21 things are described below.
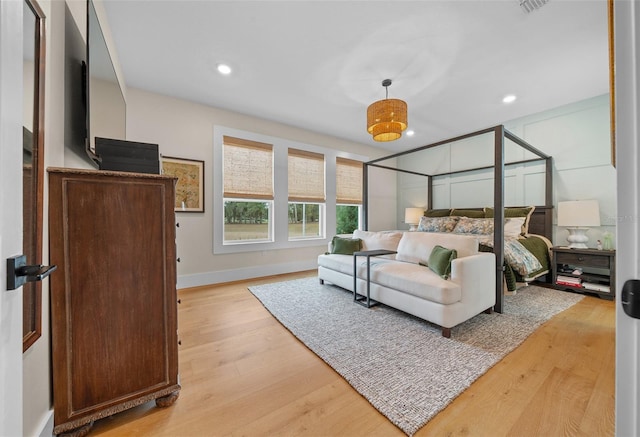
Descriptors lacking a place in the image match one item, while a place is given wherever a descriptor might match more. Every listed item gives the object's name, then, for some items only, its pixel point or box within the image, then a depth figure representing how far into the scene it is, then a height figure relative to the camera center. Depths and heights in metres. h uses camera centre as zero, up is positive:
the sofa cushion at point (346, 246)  3.47 -0.41
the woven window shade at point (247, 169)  3.78 +0.82
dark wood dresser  1.11 -0.37
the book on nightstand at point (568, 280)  3.13 -0.87
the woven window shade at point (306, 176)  4.40 +0.80
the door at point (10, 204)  0.48 +0.04
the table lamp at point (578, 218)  3.04 -0.03
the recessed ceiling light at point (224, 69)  2.66 +1.71
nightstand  2.92 -0.75
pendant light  2.64 +1.13
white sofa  2.04 -0.61
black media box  1.46 +0.41
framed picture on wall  3.33 +0.55
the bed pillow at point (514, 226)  3.55 -0.15
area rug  1.38 -1.02
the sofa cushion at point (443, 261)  2.20 -0.42
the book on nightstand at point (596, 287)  2.92 -0.90
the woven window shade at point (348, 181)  5.06 +0.80
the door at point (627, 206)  0.40 +0.02
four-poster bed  2.45 +0.47
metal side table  2.62 -0.73
